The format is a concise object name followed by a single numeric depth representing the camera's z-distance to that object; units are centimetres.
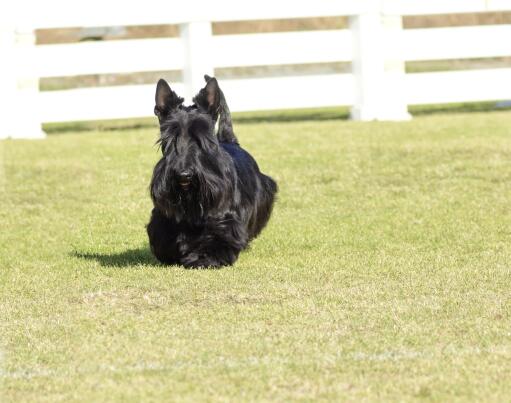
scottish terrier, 1650
